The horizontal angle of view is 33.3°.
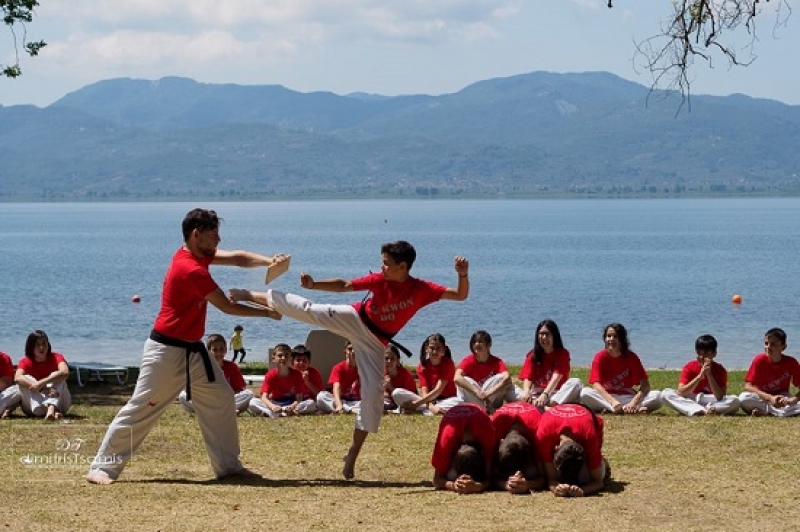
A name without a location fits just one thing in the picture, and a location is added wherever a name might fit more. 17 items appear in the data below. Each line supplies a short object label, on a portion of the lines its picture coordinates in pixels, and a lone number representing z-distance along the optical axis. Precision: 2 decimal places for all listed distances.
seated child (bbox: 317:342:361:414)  15.00
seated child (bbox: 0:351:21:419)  14.41
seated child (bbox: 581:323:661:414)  14.59
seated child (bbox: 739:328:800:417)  14.36
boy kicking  10.34
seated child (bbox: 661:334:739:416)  14.52
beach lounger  19.73
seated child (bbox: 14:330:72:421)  14.36
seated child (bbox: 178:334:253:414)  14.50
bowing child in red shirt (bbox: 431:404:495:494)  9.92
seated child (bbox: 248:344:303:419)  15.12
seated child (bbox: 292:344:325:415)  15.02
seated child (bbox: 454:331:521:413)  14.66
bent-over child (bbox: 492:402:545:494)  9.79
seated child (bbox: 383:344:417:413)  15.01
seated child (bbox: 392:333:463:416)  14.72
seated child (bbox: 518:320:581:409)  14.54
